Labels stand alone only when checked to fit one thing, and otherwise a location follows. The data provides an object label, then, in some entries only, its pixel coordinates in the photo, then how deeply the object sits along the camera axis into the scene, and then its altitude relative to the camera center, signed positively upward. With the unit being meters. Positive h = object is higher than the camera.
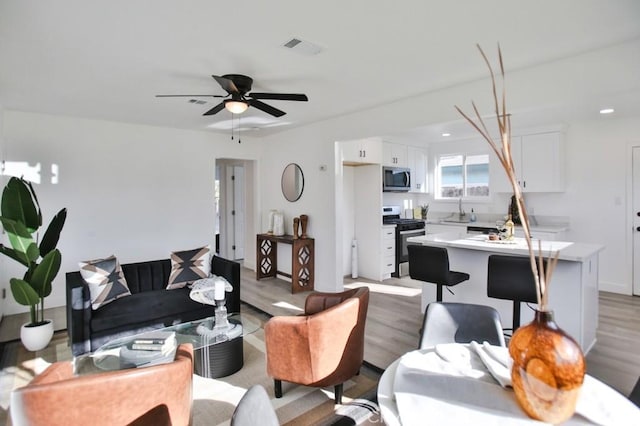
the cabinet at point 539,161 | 5.17 +0.59
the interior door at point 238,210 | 7.58 -0.14
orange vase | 1.03 -0.51
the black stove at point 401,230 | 5.95 -0.50
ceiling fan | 2.89 +0.92
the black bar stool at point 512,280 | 2.66 -0.63
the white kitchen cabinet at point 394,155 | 5.98 +0.84
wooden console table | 5.14 -0.87
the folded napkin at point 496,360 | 1.36 -0.69
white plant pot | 3.18 -1.20
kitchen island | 2.89 -0.72
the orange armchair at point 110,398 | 1.28 -0.76
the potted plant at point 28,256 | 3.18 -0.47
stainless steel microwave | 5.90 +0.40
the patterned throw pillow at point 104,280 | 3.17 -0.71
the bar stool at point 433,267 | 3.19 -0.62
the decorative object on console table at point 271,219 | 5.89 -0.27
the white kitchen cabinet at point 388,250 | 5.76 -0.81
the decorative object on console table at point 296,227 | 5.32 -0.37
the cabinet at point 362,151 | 5.32 +0.81
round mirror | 5.52 +0.35
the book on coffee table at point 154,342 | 2.39 -0.96
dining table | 1.15 -0.72
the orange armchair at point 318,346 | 2.19 -0.93
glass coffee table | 2.28 -1.03
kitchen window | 6.24 +0.46
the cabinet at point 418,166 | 6.53 +0.67
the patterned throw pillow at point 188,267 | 3.75 -0.69
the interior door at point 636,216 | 4.72 -0.23
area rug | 2.23 -1.37
